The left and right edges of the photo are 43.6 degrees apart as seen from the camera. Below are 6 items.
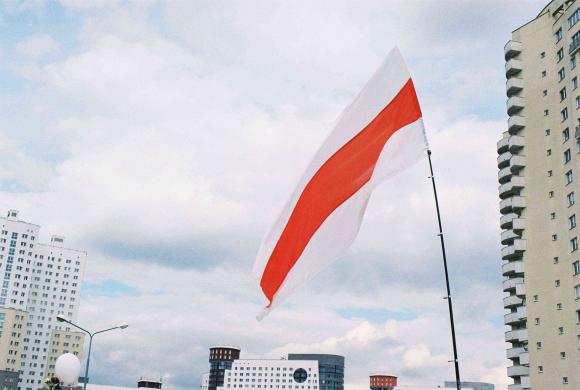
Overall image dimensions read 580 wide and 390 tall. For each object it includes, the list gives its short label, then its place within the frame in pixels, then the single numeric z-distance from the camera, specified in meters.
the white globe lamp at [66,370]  16.89
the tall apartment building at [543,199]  63.03
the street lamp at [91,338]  54.12
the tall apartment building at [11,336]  190.12
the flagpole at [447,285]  11.38
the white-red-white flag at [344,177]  12.45
